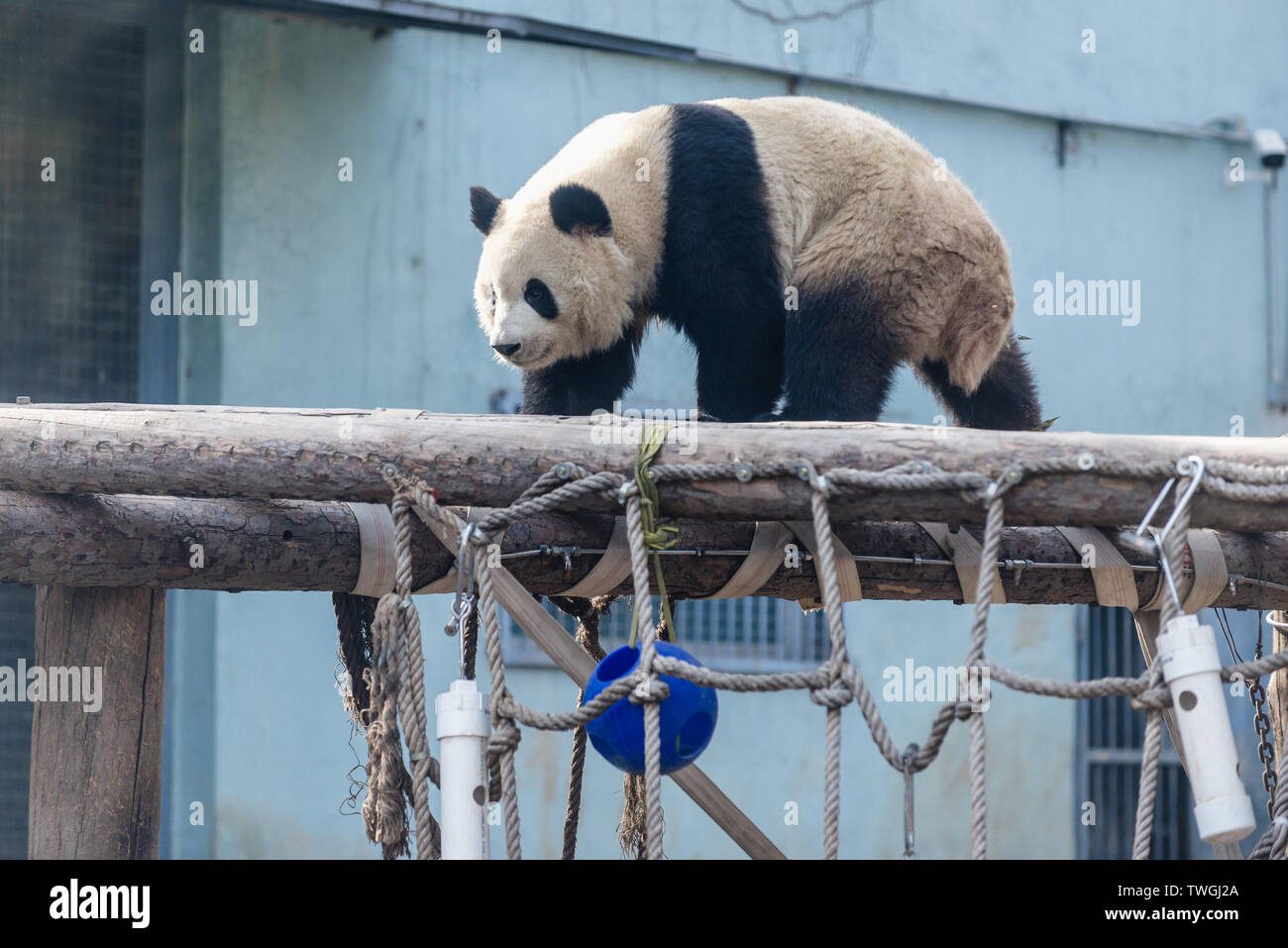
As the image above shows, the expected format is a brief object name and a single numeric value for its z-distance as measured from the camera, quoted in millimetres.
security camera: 8758
